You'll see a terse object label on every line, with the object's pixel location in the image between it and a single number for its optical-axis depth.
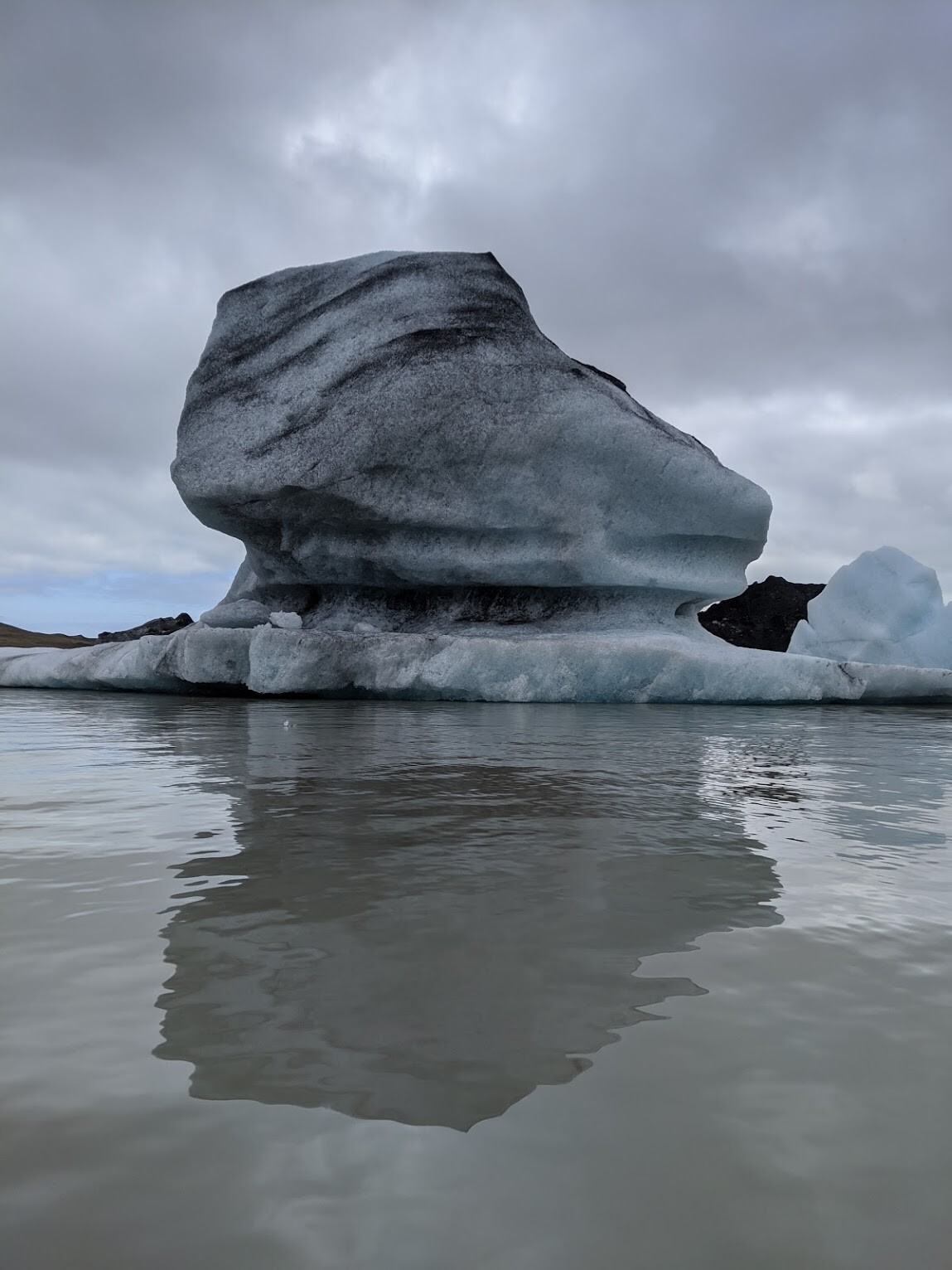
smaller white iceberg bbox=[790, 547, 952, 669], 13.06
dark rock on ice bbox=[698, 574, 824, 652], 18.97
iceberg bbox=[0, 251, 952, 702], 7.12
